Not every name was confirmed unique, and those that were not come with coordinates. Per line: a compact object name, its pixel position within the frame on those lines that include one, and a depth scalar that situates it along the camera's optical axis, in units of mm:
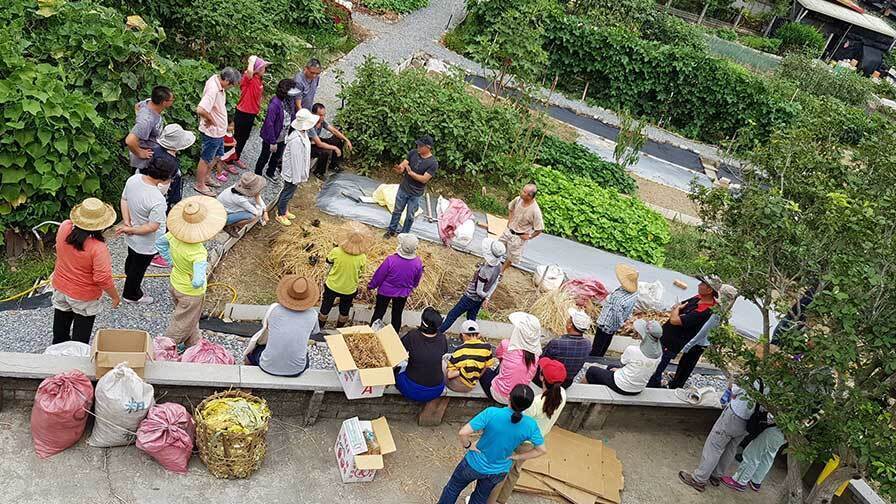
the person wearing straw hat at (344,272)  6707
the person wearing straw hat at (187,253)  5812
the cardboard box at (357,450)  5578
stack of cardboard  6234
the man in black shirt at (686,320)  7289
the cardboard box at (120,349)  5055
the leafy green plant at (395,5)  18109
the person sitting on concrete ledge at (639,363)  6801
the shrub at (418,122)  10688
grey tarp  9578
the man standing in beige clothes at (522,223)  8570
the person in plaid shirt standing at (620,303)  7570
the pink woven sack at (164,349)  5729
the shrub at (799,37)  29750
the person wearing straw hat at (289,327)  5508
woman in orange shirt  5324
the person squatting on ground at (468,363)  6185
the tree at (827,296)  5145
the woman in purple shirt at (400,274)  6816
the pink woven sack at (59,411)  4836
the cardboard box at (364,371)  5672
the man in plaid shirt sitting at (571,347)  6609
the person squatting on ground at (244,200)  7588
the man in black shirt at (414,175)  8578
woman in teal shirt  4934
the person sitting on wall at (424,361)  5770
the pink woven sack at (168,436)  5078
